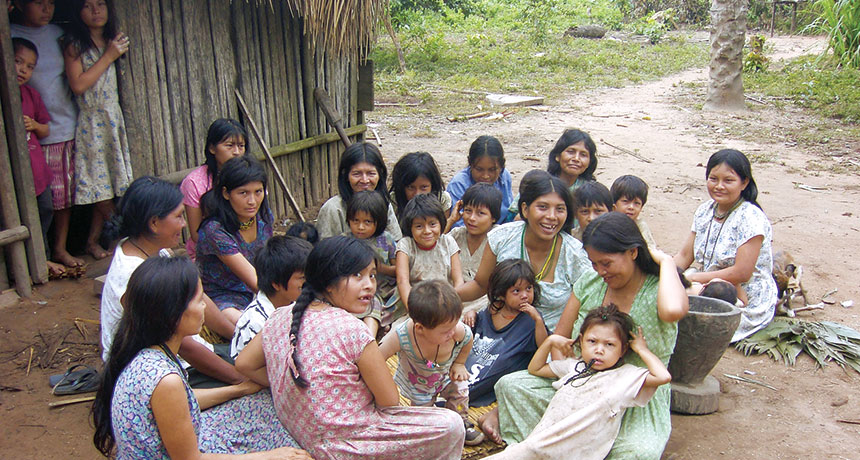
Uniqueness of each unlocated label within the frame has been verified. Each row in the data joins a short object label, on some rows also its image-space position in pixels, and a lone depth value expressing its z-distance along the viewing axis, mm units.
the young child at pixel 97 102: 4465
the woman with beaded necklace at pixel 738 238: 4039
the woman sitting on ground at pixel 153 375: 2070
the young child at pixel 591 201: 4070
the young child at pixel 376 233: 3918
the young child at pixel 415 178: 4434
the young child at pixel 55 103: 4371
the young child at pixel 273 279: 2984
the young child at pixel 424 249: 3832
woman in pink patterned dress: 2373
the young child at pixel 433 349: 2793
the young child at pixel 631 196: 4328
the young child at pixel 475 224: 4059
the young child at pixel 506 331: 3418
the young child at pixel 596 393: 2793
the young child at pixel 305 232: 3898
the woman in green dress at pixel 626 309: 2861
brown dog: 4516
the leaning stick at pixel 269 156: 5422
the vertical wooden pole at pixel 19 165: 4055
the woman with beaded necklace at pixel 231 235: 3605
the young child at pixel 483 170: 4742
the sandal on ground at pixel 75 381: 3443
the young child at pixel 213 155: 4227
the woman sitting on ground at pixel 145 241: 2925
